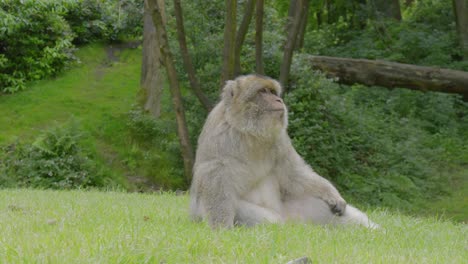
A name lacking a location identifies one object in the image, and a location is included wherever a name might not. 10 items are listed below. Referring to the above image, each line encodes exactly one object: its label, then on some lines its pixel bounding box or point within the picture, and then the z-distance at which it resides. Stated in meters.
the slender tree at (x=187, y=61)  12.49
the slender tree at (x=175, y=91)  12.67
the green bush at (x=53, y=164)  14.68
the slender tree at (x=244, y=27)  12.22
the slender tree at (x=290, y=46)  13.01
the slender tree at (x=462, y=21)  20.05
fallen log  16.98
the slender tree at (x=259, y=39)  12.14
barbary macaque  6.48
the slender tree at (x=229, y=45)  12.12
